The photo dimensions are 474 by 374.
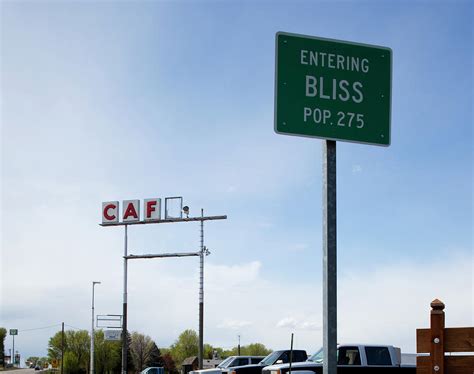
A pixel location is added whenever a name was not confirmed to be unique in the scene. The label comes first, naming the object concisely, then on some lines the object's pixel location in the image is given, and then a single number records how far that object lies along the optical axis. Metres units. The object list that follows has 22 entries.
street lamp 57.43
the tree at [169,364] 81.94
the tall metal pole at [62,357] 69.31
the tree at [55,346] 81.19
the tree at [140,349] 77.25
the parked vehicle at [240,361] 28.44
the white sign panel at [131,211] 53.65
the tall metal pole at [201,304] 46.97
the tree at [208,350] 95.04
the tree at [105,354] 79.56
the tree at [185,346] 83.42
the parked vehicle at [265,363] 23.92
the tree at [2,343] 96.00
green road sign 5.73
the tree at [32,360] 110.21
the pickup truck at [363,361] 19.06
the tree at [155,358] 77.94
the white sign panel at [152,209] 53.00
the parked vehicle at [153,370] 50.14
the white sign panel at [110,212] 54.38
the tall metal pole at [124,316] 51.00
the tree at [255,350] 83.00
